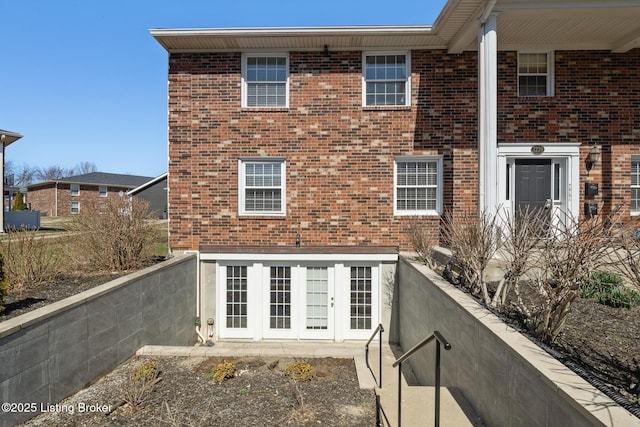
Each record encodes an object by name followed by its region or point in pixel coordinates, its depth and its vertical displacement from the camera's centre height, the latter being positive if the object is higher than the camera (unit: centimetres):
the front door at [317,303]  897 -218
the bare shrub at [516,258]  441 -51
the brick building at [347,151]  878 +155
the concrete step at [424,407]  360 -204
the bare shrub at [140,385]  430 -217
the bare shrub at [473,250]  510 -51
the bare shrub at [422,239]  737 -54
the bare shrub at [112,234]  759 -43
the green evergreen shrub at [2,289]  463 -97
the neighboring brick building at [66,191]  3369 +215
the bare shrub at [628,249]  296 -28
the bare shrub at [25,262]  634 -87
